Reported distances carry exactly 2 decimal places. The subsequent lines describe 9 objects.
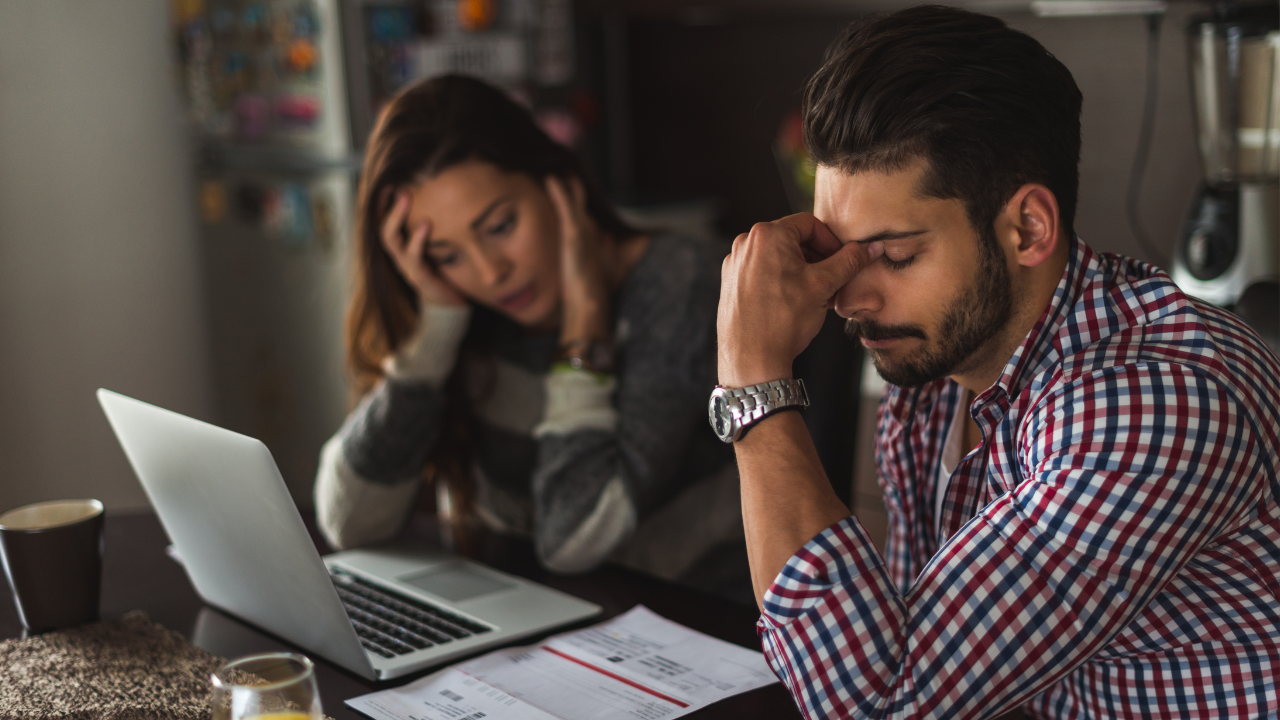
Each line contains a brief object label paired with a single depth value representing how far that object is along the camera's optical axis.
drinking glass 0.66
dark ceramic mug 1.06
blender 1.64
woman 1.42
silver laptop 0.94
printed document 0.89
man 0.77
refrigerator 2.69
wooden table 0.92
